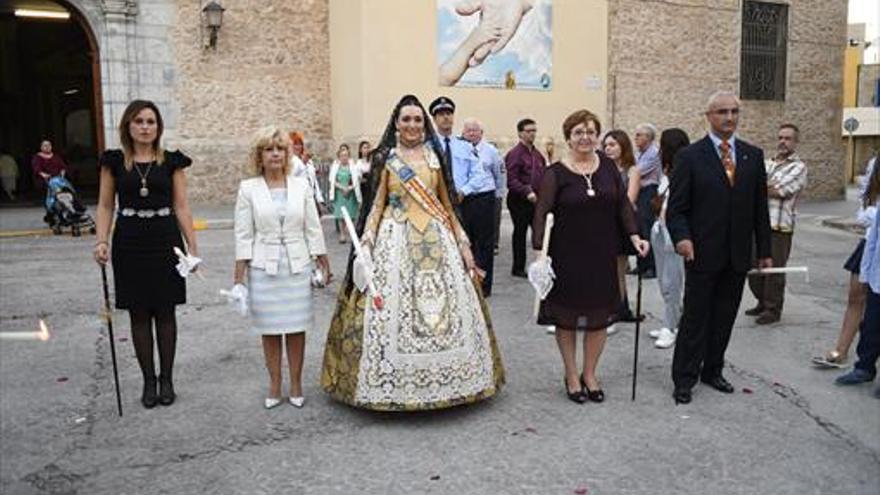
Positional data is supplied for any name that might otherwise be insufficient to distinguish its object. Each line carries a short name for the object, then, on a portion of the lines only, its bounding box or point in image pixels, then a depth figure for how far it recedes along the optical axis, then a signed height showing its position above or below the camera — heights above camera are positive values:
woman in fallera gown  4.23 -0.81
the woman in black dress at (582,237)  4.63 -0.49
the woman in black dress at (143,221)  4.54 -0.39
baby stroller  12.64 -0.88
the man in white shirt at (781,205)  6.50 -0.44
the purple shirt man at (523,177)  8.58 -0.26
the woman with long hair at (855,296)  5.22 -0.96
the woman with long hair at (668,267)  6.09 -0.88
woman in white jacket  4.48 -0.49
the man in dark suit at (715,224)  4.71 -0.43
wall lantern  14.91 +2.58
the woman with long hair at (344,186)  11.66 -0.49
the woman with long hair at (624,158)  6.64 -0.05
